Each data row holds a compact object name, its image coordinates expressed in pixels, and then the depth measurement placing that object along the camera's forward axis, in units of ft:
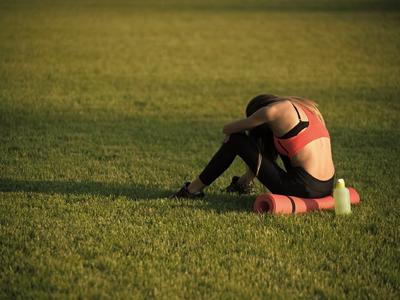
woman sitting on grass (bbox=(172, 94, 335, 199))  40.52
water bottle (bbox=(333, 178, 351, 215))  41.11
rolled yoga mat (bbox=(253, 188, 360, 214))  41.04
